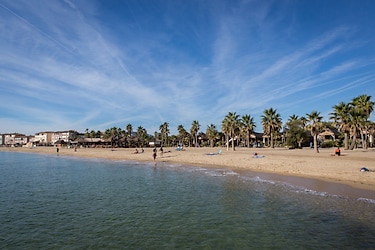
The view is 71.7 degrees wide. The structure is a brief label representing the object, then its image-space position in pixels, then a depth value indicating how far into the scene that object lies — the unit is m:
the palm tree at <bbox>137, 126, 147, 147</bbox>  101.74
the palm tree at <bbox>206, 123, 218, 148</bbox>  90.12
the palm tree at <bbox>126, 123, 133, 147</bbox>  111.56
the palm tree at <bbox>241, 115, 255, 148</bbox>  71.56
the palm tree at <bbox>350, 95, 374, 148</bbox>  47.12
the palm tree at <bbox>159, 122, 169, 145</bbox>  108.94
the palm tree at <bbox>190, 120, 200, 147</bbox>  95.36
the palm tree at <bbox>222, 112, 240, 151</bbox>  61.41
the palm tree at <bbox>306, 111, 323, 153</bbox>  41.23
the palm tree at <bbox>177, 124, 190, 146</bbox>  103.50
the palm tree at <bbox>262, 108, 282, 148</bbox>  63.47
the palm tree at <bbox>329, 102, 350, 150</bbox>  47.39
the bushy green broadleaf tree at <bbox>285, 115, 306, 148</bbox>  60.35
